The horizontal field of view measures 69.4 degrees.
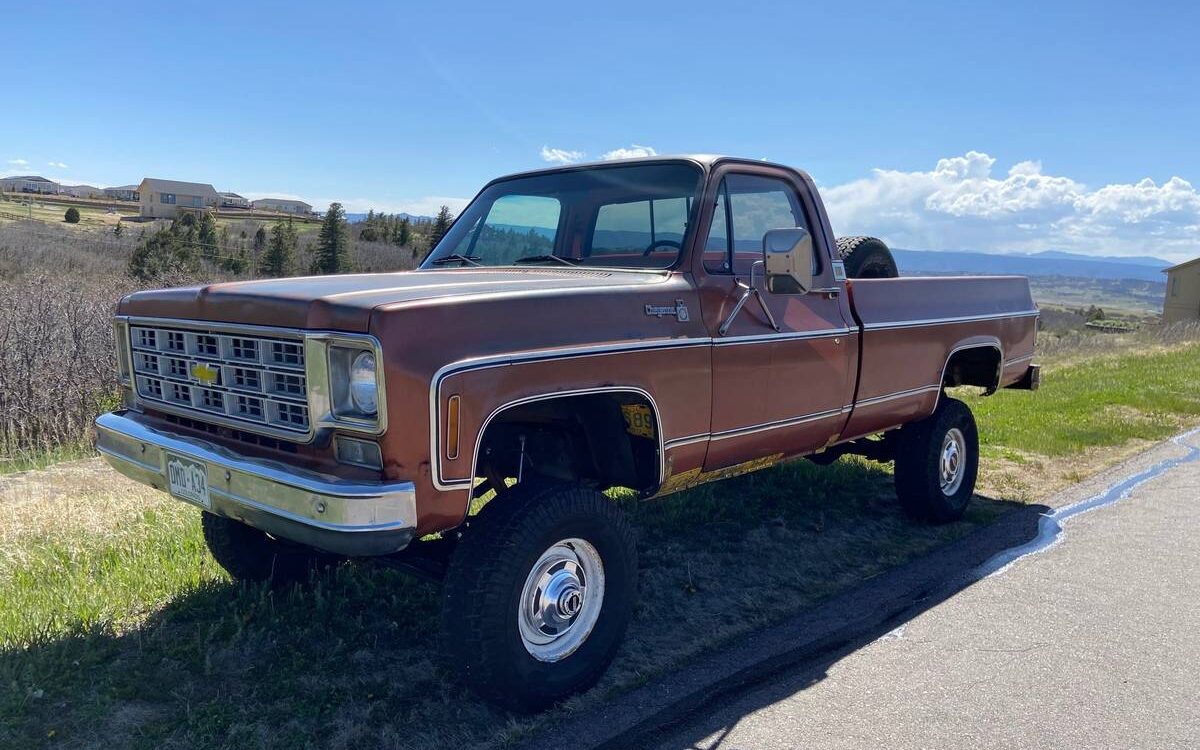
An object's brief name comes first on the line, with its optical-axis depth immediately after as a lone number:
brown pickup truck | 2.86
